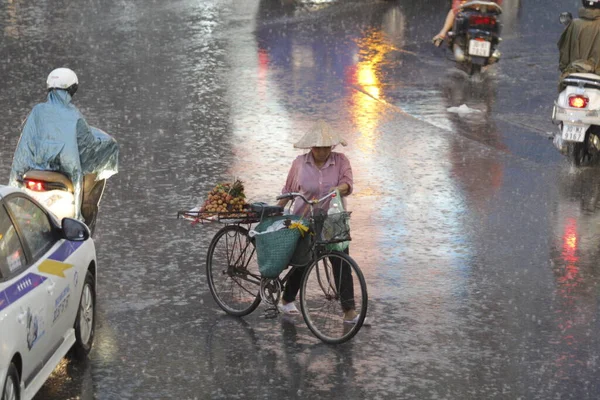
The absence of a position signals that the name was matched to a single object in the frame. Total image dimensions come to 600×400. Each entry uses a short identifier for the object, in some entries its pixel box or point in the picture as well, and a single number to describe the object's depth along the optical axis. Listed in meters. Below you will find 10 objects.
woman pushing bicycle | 17.56
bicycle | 16.80
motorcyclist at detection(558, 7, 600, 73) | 28.19
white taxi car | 12.49
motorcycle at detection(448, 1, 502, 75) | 37.69
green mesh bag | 16.98
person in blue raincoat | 18.42
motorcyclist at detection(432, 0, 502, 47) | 39.66
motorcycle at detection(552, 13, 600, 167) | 27.06
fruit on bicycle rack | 17.23
